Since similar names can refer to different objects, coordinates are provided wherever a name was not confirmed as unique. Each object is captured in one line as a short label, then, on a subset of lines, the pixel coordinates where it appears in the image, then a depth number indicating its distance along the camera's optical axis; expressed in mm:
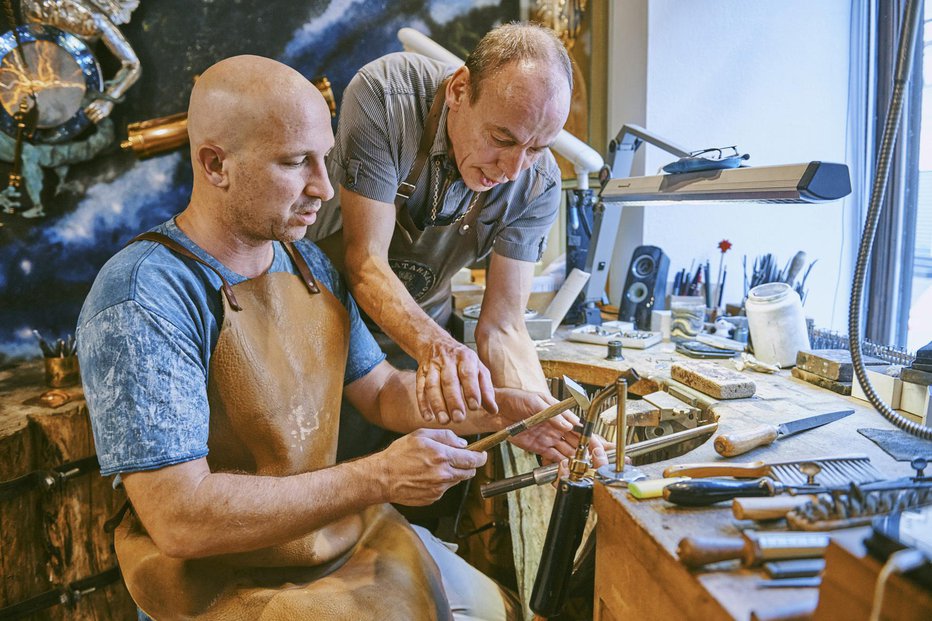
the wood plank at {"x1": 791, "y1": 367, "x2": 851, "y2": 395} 1943
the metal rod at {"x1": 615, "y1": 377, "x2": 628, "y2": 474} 1201
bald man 1278
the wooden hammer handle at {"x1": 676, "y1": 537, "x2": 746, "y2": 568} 875
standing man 1729
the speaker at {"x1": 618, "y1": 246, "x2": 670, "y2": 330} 2975
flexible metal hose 1120
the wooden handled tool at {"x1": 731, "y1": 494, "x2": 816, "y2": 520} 983
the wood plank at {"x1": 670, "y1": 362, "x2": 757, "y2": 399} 1891
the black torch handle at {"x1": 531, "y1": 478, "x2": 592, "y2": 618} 1188
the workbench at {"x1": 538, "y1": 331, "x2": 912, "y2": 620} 839
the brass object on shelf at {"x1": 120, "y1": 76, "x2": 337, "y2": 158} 3102
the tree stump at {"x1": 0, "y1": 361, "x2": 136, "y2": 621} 2158
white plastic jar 2275
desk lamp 1673
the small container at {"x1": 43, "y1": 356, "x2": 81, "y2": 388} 2518
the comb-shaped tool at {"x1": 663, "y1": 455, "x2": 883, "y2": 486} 1195
